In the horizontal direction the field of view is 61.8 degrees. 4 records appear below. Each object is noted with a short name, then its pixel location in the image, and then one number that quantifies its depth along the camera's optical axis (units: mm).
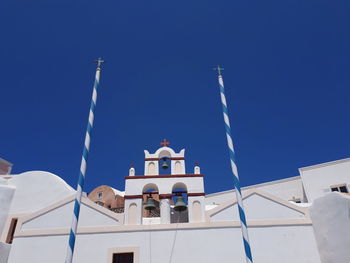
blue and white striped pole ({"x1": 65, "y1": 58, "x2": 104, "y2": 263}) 6888
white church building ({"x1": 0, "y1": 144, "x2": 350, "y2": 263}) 9758
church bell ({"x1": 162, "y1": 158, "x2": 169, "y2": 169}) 11906
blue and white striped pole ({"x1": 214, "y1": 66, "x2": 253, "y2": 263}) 6667
